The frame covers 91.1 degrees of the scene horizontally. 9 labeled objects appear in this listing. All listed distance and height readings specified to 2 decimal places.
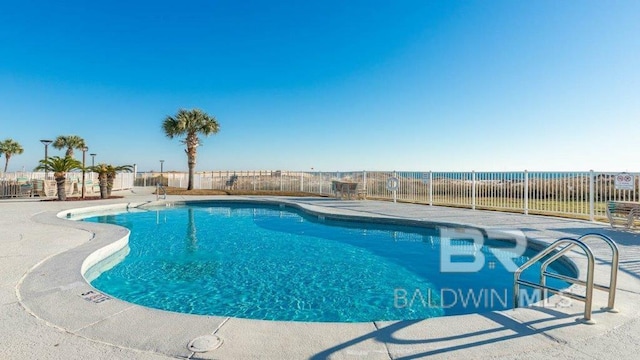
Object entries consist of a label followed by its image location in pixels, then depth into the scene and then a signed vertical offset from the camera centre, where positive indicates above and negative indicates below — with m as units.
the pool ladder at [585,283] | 2.21 -0.78
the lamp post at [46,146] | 15.54 +1.87
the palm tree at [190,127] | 19.72 +3.43
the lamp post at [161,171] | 23.34 +0.85
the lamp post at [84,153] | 19.27 +1.75
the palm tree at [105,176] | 13.42 +0.23
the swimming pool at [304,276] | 3.44 -1.32
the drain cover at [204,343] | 1.94 -1.03
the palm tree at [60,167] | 12.40 +0.56
